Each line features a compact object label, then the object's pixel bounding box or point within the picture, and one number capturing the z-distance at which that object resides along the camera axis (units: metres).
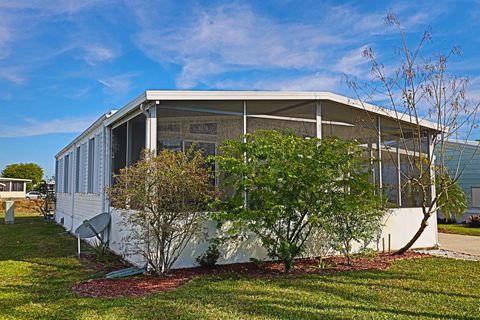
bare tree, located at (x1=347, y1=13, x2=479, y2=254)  9.41
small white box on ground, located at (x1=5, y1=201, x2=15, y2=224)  19.59
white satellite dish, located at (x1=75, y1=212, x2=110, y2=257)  9.74
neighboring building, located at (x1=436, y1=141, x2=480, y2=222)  20.75
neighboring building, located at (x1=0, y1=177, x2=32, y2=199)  48.09
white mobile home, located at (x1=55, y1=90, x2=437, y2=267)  8.31
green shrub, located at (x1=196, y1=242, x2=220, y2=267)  8.21
